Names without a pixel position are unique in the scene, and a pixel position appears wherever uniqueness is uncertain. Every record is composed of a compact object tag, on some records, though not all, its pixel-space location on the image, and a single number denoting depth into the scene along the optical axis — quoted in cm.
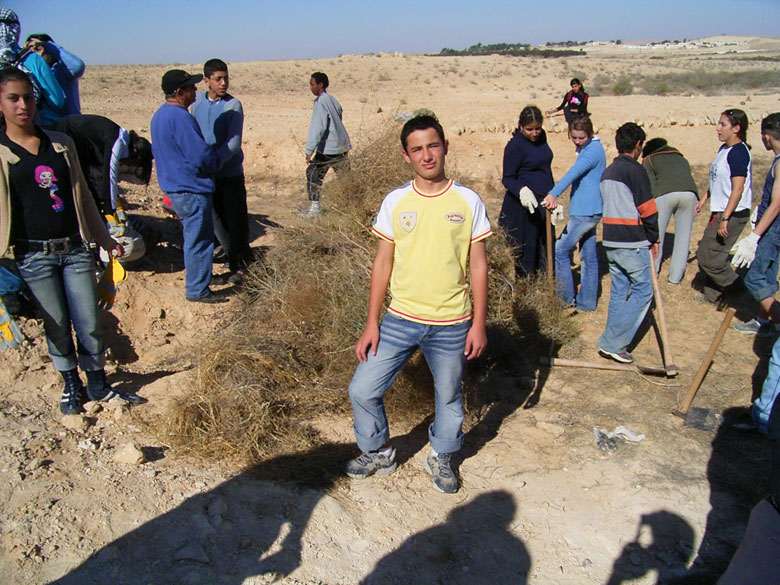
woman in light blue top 468
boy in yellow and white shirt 251
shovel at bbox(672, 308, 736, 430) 361
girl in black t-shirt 286
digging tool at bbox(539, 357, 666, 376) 429
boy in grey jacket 644
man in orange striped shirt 408
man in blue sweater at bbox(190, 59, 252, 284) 489
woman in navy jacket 476
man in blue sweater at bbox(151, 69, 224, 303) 441
